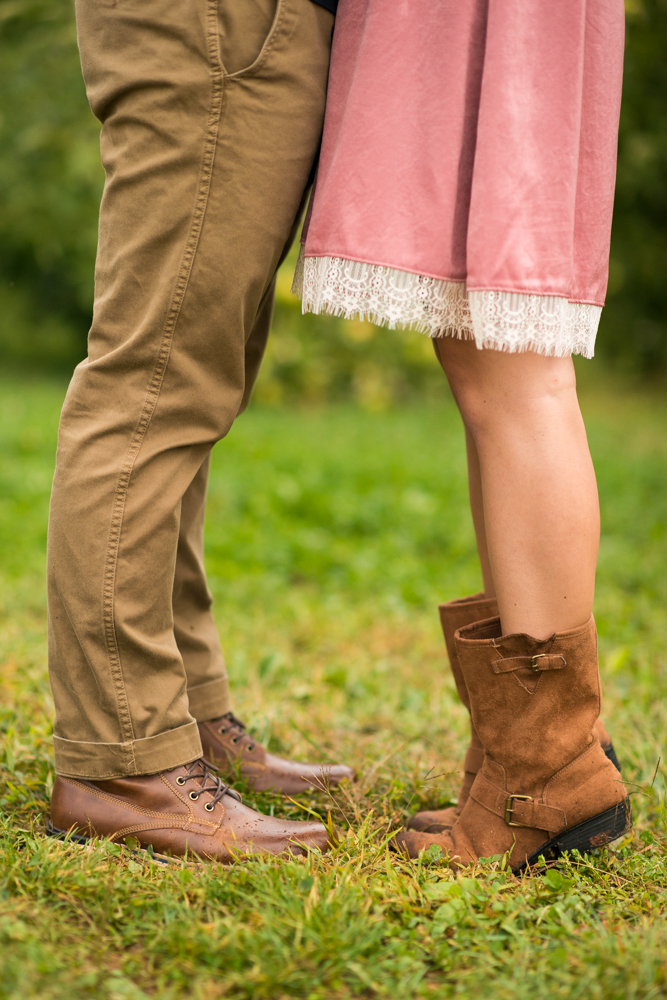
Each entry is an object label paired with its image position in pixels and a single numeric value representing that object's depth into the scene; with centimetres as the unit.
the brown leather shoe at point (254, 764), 361
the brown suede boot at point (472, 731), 352
